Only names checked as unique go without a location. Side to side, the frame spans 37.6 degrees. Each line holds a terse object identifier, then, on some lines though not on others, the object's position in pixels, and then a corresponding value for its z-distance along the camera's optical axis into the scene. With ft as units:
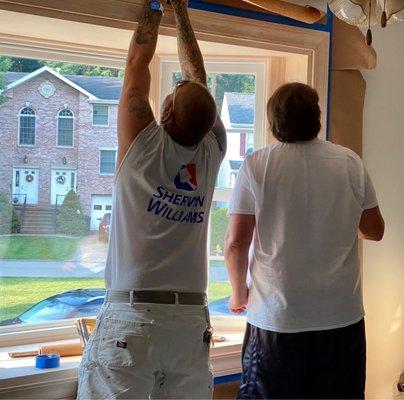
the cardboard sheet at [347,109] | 9.17
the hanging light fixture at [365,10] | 6.93
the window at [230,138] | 9.18
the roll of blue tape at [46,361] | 7.30
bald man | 5.67
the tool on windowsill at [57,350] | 7.62
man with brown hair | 6.18
